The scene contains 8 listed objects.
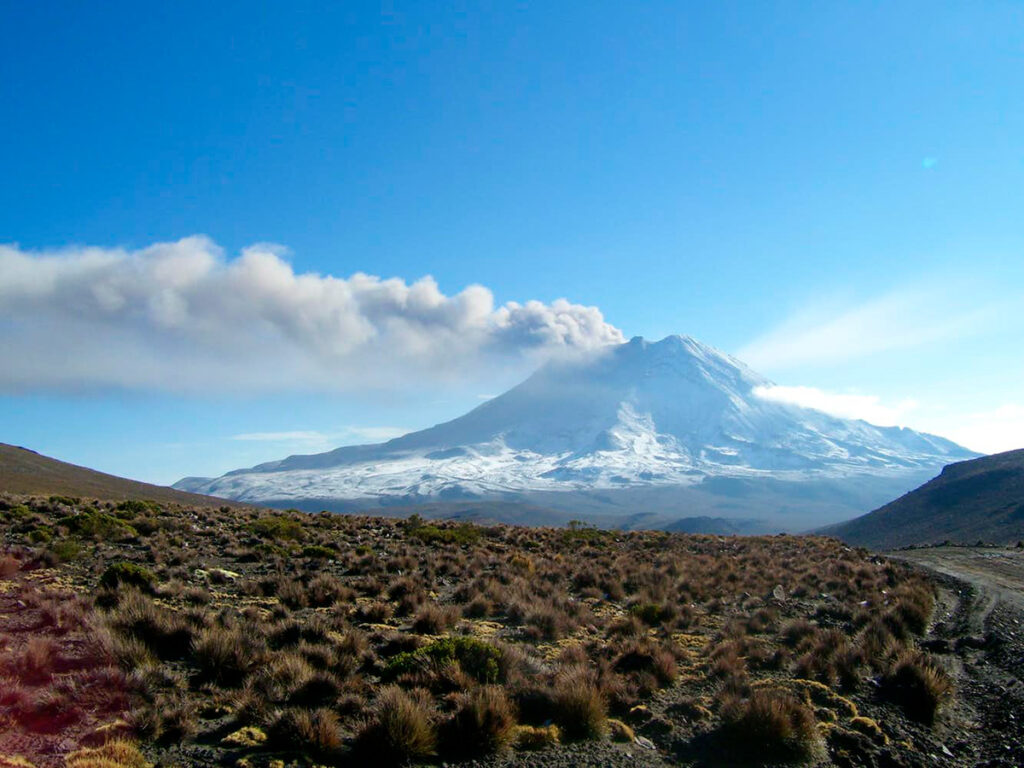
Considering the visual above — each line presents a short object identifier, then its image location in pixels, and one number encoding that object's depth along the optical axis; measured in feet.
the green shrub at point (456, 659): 24.79
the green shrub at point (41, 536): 47.21
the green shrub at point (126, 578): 33.58
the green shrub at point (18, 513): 56.34
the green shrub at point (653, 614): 39.04
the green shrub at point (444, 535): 72.66
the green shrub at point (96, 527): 52.13
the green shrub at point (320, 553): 54.39
